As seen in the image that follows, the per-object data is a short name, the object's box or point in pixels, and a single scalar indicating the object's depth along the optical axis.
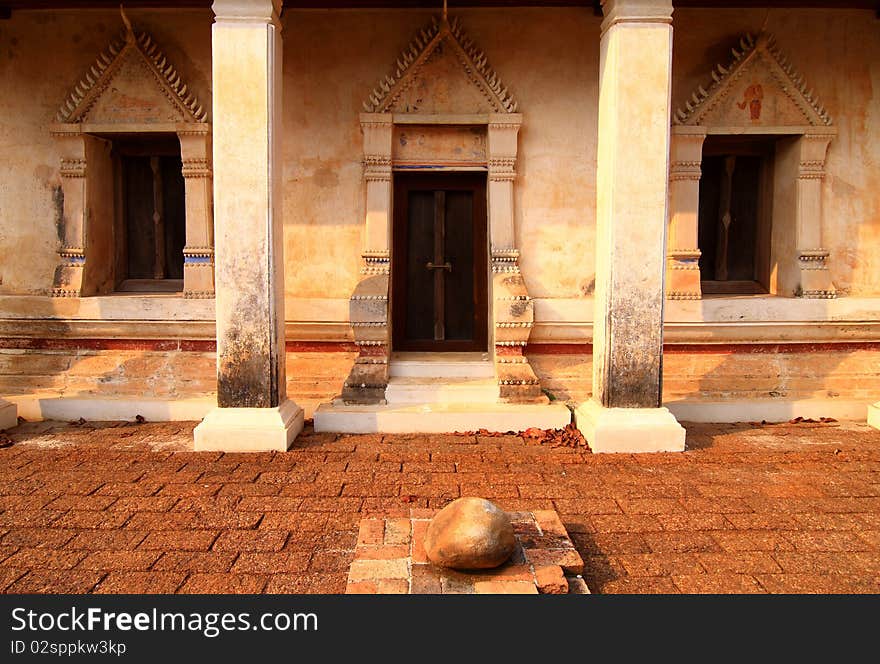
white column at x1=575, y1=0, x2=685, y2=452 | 5.22
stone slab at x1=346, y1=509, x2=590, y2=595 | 3.01
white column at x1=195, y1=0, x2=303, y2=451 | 5.21
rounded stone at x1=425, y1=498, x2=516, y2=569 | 3.06
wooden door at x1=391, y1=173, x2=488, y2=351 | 6.92
